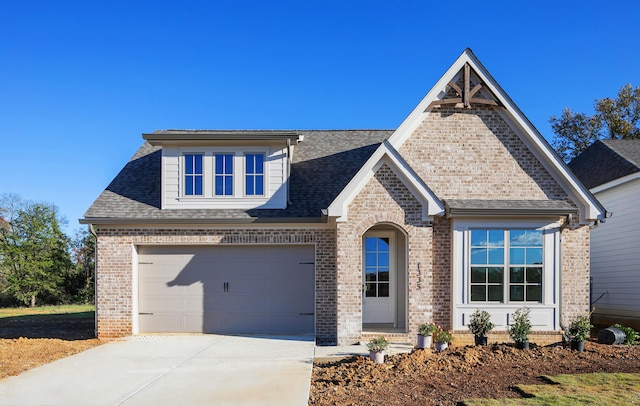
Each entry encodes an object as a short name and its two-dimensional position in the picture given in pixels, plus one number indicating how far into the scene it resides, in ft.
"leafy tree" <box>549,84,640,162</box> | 94.79
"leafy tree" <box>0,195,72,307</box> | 84.12
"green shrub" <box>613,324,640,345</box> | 37.83
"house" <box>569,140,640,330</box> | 48.26
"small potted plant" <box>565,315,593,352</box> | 34.35
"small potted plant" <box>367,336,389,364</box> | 30.27
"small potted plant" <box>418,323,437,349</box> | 33.96
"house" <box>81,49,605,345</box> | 38.34
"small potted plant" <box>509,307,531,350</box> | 33.94
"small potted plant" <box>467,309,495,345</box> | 35.63
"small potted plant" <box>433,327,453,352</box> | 33.37
